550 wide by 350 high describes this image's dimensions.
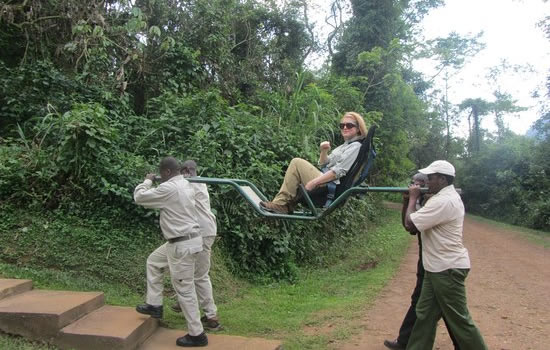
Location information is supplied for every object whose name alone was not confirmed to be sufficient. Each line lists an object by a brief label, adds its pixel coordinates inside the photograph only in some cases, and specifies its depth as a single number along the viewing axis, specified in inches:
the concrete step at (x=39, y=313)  158.1
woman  166.7
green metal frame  153.6
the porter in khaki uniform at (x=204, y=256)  185.9
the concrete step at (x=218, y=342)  165.3
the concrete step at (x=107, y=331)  153.8
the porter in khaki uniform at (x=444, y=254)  146.4
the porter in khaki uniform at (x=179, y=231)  161.3
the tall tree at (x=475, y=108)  1300.4
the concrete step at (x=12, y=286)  177.0
